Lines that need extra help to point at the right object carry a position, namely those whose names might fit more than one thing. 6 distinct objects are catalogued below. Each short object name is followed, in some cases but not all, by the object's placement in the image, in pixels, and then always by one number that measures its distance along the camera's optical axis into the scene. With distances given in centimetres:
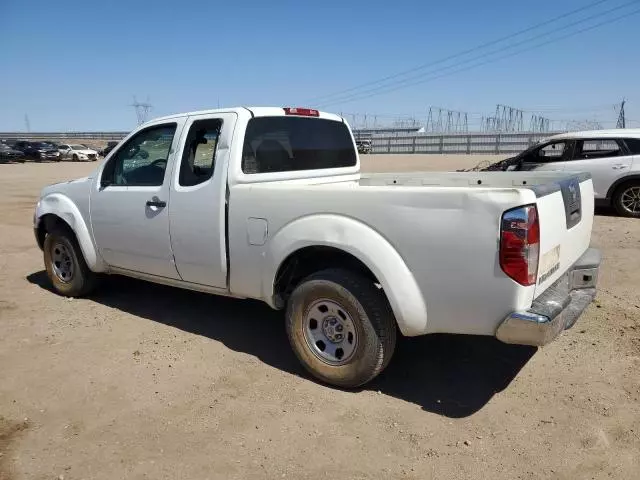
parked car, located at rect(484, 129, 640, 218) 948
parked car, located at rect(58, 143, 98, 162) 4069
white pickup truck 282
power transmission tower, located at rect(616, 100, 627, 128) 5280
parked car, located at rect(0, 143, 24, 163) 3597
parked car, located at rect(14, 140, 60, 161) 3896
